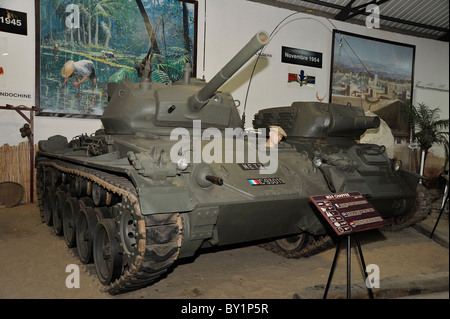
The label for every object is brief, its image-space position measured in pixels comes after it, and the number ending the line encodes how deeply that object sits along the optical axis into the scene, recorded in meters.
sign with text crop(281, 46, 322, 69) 11.63
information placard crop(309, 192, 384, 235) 3.23
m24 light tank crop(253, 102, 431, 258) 5.03
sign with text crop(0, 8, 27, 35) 8.27
